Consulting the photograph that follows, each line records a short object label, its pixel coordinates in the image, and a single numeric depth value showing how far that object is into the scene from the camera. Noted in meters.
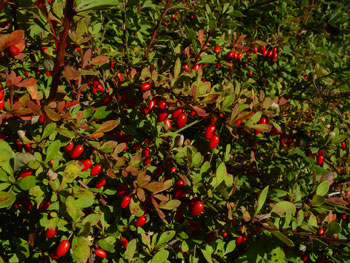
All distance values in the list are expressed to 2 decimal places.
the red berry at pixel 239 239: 0.35
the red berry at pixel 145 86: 0.34
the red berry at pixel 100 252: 0.32
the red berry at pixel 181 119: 0.35
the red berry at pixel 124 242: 0.36
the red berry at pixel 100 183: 0.34
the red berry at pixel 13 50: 0.28
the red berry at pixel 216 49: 0.48
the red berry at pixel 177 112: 0.35
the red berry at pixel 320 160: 0.46
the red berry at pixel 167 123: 0.39
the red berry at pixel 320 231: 0.33
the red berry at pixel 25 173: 0.28
